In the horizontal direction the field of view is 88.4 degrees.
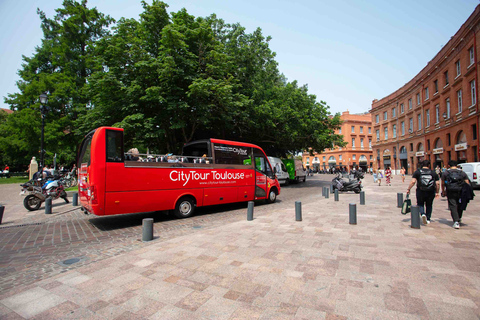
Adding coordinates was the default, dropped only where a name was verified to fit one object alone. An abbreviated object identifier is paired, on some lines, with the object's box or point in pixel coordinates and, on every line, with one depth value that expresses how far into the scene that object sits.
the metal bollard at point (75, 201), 11.99
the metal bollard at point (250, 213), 8.40
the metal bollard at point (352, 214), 7.44
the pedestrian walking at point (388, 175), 23.90
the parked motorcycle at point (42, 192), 10.91
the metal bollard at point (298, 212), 8.12
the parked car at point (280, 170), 24.76
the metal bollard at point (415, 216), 6.77
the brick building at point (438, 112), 25.00
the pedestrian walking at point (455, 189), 6.58
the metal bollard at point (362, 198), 11.72
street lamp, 14.38
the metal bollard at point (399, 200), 10.30
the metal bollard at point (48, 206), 10.00
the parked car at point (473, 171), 16.31
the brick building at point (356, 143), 65.19
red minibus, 7.20
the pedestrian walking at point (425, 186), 6.82
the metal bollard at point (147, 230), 6.12
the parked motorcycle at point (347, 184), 17.80
